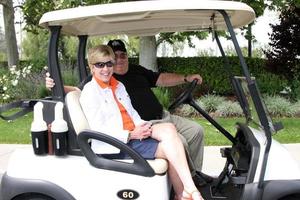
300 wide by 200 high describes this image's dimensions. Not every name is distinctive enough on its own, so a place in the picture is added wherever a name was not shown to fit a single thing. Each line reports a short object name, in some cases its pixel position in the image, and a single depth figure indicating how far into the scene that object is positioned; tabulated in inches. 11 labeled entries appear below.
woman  119.0
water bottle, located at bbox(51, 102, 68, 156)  120.1
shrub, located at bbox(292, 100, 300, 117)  375.2
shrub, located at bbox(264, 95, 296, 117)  372.5
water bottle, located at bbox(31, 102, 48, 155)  122.3
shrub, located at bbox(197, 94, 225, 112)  387.2
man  150.3
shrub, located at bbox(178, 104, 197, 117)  363.3
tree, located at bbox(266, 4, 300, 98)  428.1
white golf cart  111.4
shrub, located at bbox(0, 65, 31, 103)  438.6
